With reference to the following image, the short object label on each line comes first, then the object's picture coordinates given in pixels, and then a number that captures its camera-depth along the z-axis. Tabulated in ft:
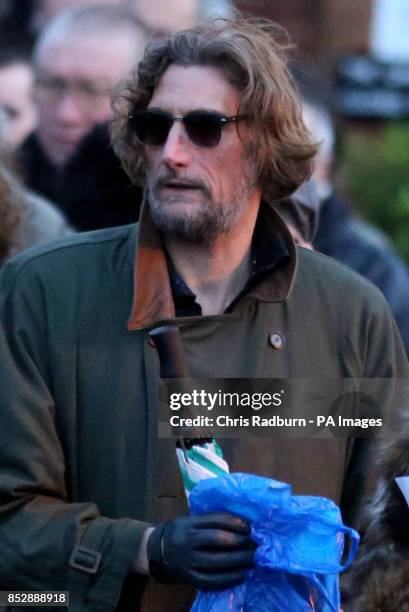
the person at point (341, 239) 33.95
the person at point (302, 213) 28.57
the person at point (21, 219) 28.76
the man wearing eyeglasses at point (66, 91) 39.88
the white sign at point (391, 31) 79.22
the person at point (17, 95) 46.41
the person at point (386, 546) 19.03
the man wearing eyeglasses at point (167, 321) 21.05
